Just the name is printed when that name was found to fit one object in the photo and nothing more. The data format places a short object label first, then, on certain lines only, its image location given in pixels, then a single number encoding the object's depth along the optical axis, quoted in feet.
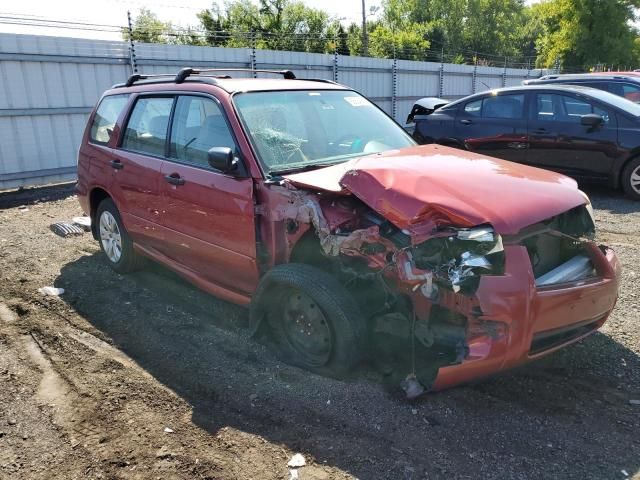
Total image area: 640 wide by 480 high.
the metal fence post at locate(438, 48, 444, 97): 63.87
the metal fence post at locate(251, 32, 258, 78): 42.22
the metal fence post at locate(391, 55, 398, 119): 56.39
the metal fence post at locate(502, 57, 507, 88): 77.20
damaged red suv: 9.23
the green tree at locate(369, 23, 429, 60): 146.72
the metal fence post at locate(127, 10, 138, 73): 35.09
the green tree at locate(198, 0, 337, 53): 172.65
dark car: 25.00
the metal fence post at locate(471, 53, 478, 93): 70.79
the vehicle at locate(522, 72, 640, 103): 32.12
